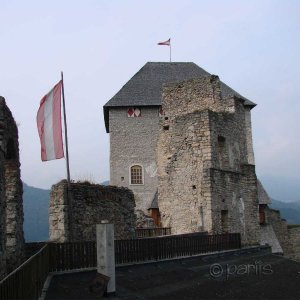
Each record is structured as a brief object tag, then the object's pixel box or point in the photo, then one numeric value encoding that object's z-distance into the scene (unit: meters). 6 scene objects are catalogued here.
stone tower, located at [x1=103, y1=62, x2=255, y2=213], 36.31
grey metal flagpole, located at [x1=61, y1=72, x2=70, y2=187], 14.02
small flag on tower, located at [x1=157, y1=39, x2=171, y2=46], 43.31
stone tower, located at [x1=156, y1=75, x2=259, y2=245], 19.56
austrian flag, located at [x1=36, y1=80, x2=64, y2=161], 13.61
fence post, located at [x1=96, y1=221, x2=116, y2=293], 9.91
